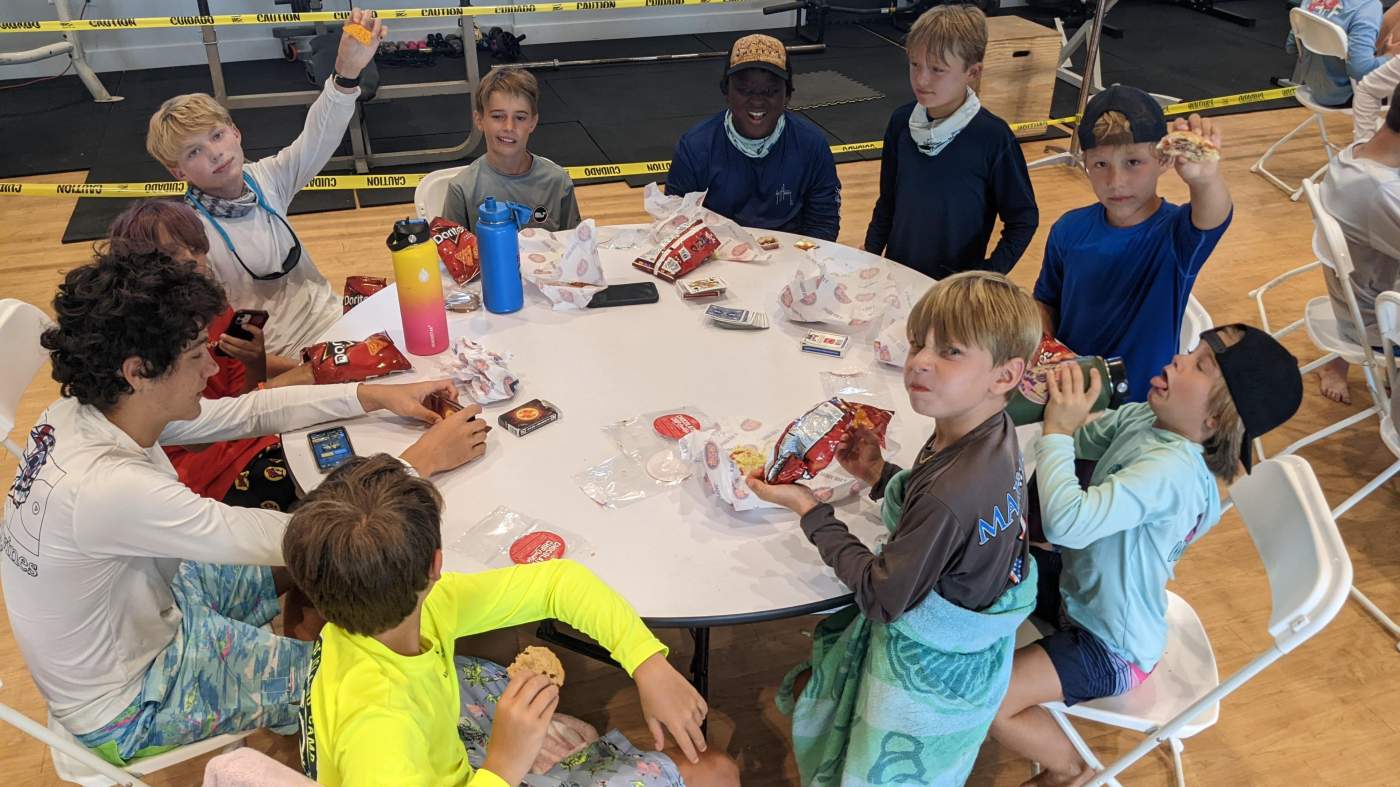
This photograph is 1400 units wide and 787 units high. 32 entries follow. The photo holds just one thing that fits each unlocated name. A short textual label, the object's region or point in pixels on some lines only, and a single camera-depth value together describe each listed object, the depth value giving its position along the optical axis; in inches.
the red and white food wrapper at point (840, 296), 96.0
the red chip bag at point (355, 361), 88.0
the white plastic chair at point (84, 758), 66.4
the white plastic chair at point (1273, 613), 66.7
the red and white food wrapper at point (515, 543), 69.5
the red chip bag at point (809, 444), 72.2
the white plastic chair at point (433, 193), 122.3
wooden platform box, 227.5
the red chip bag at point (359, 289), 115.3
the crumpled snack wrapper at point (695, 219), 111.6
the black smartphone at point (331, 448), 77.5
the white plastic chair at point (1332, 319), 111.6
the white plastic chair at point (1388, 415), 101.8
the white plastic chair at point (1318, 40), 176.6
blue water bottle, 91.7
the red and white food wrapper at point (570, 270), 99.5
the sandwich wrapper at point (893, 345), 90.0
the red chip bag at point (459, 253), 103.9
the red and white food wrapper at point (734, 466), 72.8
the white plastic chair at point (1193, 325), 93.1
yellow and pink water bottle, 86.3
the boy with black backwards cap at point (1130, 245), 93.0
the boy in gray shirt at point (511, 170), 119.6
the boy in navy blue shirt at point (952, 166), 112.9
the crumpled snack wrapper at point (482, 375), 84.4
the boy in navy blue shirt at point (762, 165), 124.1
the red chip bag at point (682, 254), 106.0
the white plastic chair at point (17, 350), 85.3
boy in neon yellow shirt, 54.4
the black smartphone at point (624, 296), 101.3
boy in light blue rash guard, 69.9
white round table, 67.8
